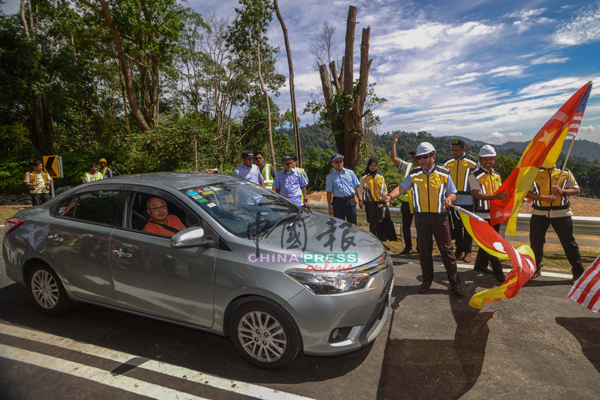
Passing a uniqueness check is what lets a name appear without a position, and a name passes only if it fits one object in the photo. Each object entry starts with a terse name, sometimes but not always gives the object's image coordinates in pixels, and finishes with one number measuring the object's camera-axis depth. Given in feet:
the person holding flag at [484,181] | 16.57
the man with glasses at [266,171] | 24.85
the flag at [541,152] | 12.53
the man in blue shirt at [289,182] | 21.15
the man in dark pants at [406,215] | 20.98
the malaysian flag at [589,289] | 10.43
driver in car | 10.72
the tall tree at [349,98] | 36.92
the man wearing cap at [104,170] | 32.83
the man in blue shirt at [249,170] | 22.85
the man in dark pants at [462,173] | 17.92
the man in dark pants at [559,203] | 15.01
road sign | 35.70
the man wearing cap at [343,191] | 20.98
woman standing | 21.81
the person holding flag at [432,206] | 14.12
